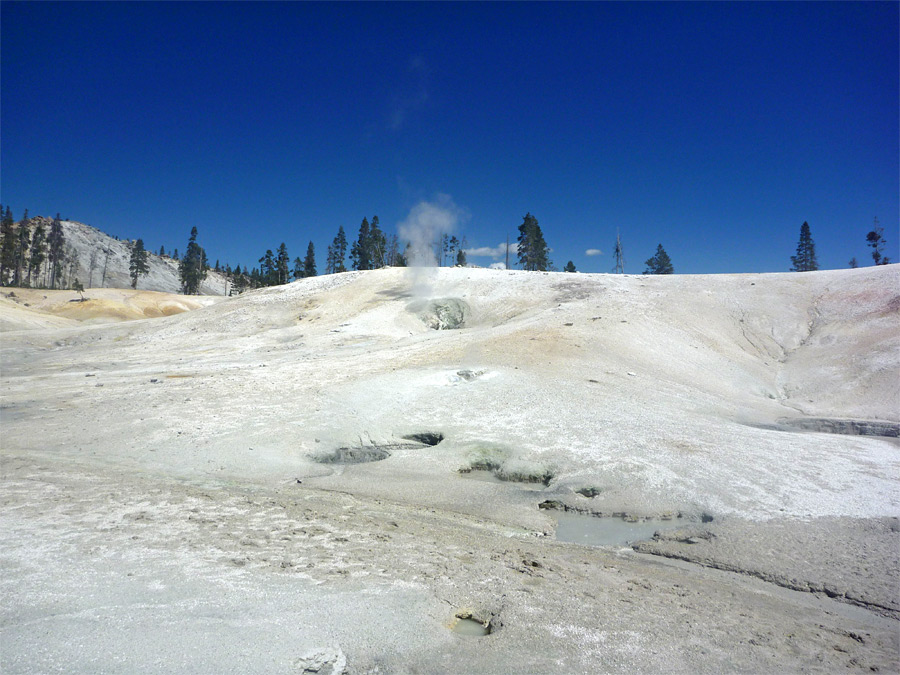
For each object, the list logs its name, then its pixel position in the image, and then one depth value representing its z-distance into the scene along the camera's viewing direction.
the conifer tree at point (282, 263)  77.88
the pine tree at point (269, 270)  78.12
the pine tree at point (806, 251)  72.62
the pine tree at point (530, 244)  69.38
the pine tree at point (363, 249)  79.44
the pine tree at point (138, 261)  83.56
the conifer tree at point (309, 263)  86.62
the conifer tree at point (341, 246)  92.44
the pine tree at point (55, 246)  87.62
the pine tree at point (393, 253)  83.69
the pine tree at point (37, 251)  76.64
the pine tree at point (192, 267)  84.94
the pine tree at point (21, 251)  72.77
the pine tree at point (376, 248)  79.56
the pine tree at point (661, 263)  77.25
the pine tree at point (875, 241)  57.29
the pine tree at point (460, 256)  90.94
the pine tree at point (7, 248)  68.31
